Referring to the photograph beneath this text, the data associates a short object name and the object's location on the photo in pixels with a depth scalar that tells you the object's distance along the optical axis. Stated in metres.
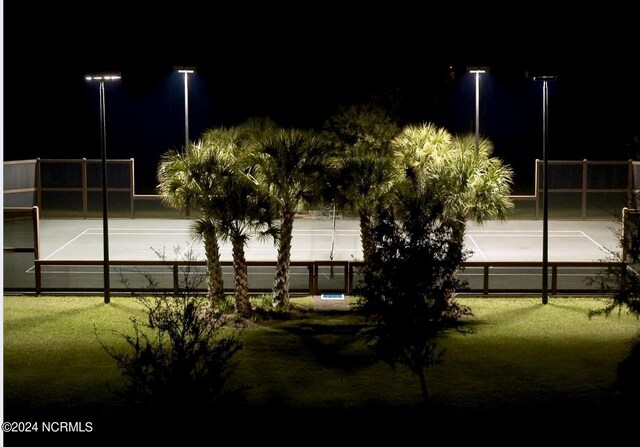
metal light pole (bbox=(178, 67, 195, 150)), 42.59
